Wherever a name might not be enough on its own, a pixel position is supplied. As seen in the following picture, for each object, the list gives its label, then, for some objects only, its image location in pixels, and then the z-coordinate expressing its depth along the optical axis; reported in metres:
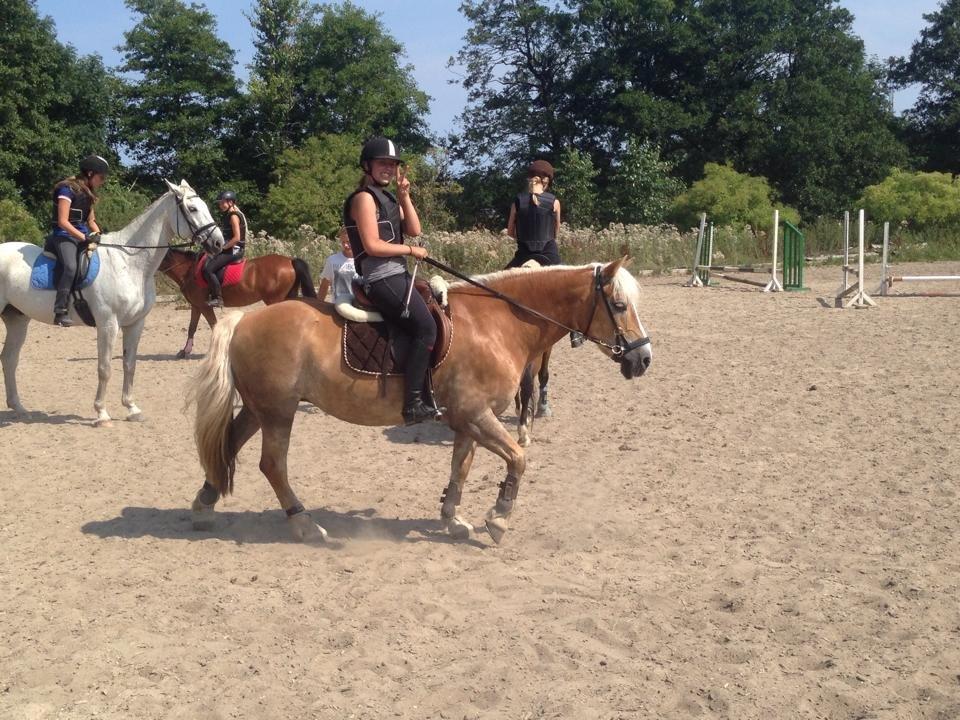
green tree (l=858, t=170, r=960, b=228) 30.78
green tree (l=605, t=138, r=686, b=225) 40.59
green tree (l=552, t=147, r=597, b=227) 40.50
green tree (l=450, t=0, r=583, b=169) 46.94
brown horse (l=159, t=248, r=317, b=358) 13.40
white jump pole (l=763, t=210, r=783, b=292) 20.14
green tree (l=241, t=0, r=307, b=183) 40.81
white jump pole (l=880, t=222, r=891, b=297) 18.70
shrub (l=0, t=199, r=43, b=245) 27.75
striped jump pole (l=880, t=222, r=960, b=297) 18.55
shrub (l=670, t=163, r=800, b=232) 33.41
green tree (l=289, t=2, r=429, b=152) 42.34
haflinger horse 6.04
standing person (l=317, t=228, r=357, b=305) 8.18
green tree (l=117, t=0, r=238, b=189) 39.59
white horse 9.73
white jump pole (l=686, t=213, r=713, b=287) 22.14
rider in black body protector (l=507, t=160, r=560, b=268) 8.58
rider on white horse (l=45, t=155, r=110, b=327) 9.47
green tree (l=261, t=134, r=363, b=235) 36.12
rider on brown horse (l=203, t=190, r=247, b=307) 13.26
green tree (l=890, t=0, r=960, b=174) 48.47
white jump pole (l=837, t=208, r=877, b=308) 17.12
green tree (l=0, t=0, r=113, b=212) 33.97
